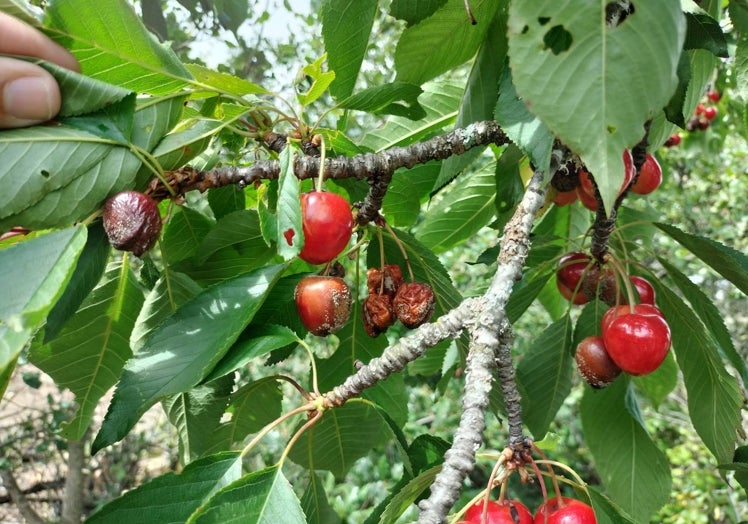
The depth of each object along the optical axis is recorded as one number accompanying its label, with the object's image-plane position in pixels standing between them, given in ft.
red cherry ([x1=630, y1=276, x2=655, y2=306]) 0.92
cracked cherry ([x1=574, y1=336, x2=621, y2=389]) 0.86
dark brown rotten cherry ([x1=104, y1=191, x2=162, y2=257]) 0.58
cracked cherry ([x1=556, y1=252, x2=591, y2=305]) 0.97
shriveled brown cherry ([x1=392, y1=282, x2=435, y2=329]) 0.77
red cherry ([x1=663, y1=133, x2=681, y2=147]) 2.55
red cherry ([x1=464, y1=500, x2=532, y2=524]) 0.57
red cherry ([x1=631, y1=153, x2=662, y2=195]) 0.93
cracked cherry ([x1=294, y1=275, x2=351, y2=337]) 0.72
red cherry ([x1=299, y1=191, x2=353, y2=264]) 0.68
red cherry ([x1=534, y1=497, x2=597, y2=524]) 0.58
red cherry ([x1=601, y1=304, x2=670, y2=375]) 0.79
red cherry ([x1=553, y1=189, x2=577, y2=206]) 1.03
